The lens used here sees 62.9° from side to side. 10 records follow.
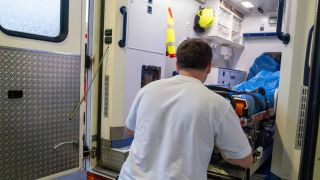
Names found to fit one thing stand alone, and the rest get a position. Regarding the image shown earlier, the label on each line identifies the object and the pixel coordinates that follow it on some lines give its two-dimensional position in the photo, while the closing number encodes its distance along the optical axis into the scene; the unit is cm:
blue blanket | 347
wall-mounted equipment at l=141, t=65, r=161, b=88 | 272
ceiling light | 584
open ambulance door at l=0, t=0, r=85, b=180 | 180
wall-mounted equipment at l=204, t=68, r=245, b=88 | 532
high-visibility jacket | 372
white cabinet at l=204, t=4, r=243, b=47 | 525
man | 125
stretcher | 186
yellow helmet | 498
